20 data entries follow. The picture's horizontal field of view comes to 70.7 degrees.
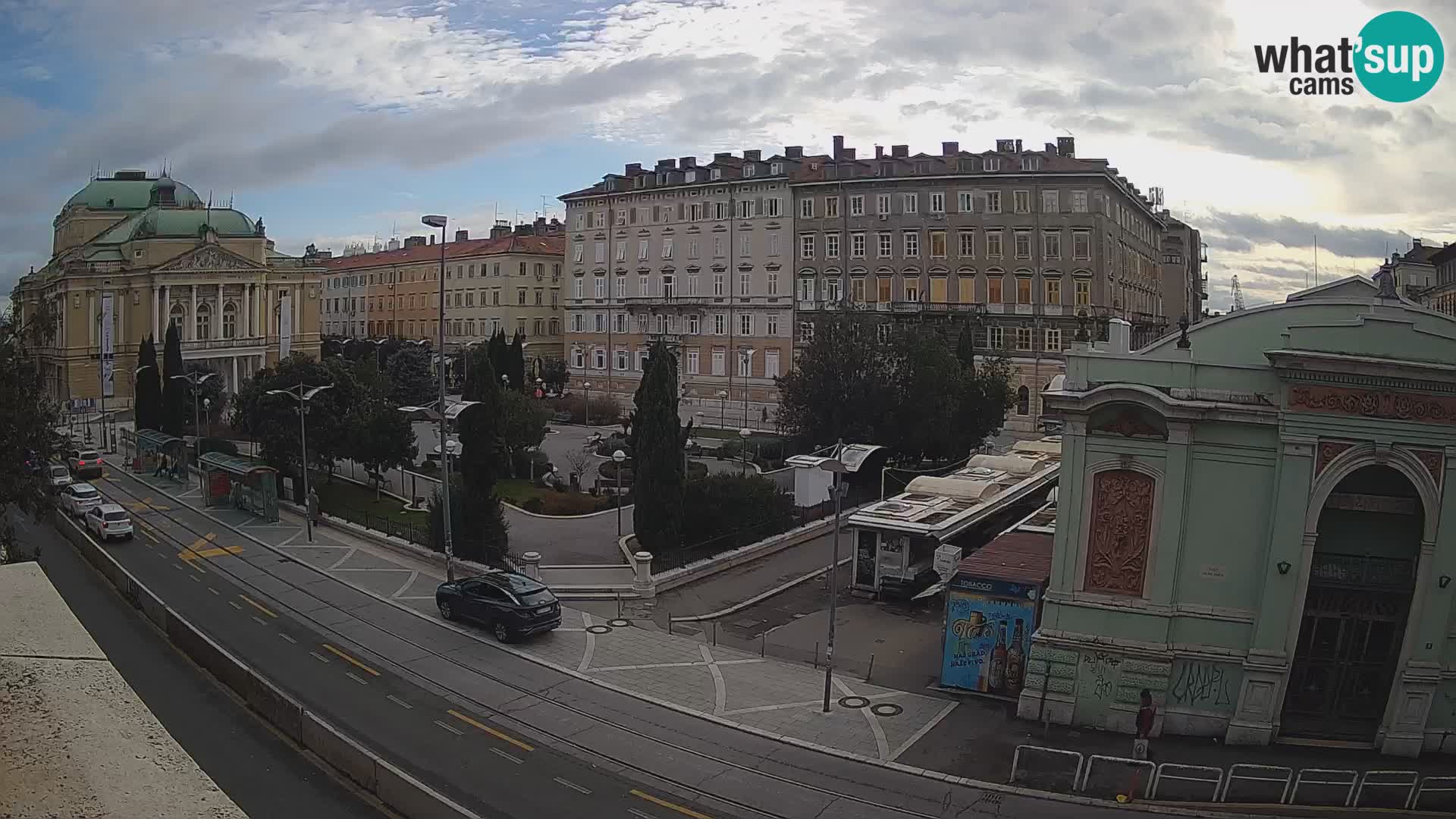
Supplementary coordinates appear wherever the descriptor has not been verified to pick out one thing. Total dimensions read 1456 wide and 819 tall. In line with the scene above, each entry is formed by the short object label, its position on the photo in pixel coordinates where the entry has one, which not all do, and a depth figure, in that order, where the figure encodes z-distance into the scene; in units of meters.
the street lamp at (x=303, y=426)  39.19
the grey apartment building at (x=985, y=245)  66.19
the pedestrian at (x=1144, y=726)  19.28
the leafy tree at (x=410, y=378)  79.00
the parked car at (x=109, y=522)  37.69
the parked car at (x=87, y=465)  51.66
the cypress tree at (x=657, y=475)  33.47
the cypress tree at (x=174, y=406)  57.97
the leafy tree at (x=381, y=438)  44.28
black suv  25.80
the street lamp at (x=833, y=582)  21.66
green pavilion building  19.47
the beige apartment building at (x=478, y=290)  101.44
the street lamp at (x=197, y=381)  54.19
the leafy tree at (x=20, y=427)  21.00
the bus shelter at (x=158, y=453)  51.09
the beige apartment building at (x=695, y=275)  76.69
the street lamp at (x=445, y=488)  30.27
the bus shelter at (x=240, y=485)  41.38
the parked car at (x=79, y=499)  41.25
